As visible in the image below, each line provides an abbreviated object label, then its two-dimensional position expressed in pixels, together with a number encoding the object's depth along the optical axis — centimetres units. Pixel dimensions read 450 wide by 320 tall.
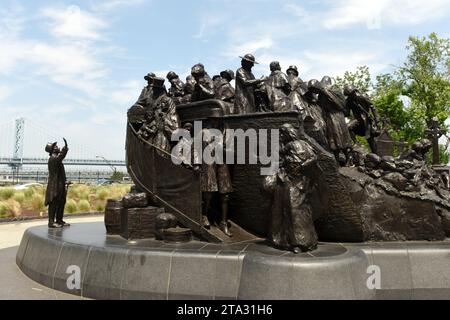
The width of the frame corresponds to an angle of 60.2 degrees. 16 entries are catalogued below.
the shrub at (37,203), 1770
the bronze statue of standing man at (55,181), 768
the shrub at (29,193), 1877
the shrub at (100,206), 1872
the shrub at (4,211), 1548
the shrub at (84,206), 1750
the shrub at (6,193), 1898
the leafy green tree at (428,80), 2818
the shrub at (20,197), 1839
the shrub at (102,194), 2113
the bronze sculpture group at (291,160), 548
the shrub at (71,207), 1694
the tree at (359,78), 3247
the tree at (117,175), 5847
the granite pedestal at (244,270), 464
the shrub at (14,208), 1578
